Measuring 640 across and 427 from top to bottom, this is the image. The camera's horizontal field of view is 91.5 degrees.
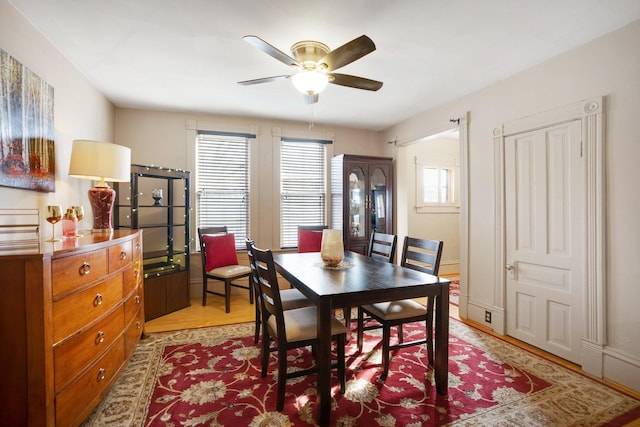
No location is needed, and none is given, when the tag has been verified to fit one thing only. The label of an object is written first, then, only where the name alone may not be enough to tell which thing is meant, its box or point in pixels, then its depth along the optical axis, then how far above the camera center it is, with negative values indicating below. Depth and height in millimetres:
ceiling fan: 1903 +1000
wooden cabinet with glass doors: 4578 +205
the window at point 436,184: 5684 +477
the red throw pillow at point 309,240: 4266 -406
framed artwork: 1884 +563
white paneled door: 2506 -243
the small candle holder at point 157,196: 3715 +189
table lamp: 2443 +349
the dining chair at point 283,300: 2215 -721
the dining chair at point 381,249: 2855 -367
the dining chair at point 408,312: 2217 -749
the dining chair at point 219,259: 3797 -616
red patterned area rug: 1822 -1213
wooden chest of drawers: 1396 -597
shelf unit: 3479 -207
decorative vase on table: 2391 -279
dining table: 1720 -473
